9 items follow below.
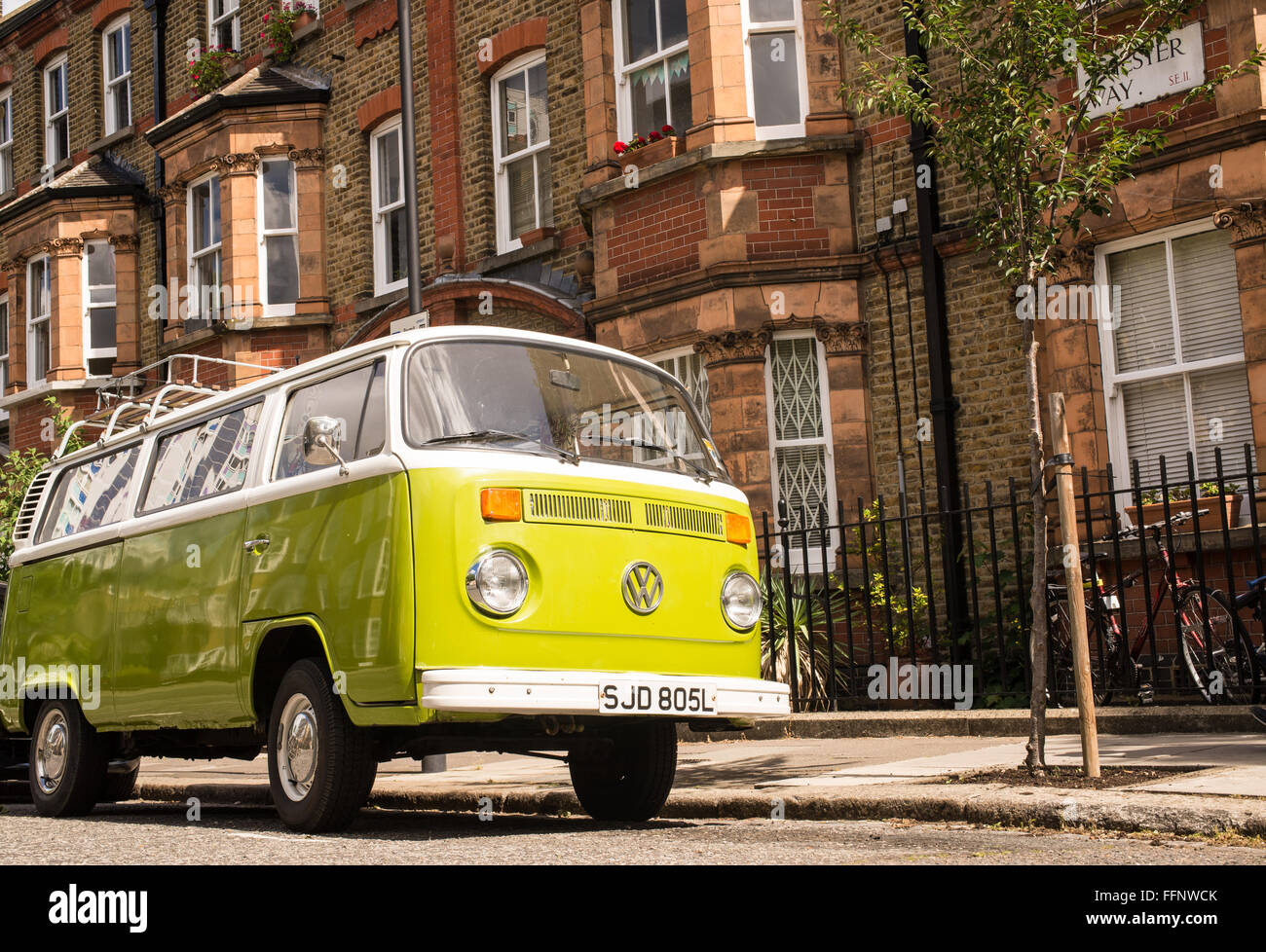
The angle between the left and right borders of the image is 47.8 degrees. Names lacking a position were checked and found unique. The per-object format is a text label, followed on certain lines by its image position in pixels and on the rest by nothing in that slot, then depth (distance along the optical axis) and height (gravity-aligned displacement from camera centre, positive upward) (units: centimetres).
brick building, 1239 +491
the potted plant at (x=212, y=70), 2211 +925
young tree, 802 +290
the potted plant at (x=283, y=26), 2109 +946
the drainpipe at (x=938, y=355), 1330 +265
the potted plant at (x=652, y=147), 1509 +532
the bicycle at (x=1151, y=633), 1005 -13
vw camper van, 629 +41
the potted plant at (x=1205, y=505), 1131 +94
